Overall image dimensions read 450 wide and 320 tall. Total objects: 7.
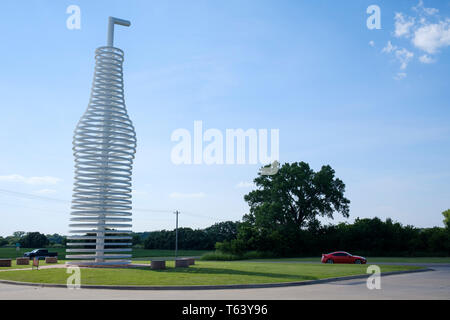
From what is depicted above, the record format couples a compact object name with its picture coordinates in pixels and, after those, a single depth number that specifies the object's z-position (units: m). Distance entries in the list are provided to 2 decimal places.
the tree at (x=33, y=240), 103.06
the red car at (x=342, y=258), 38.19
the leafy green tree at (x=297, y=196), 63.19
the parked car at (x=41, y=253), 48.67
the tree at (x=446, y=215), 111.09
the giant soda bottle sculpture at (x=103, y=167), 27.25
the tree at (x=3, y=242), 132.65
